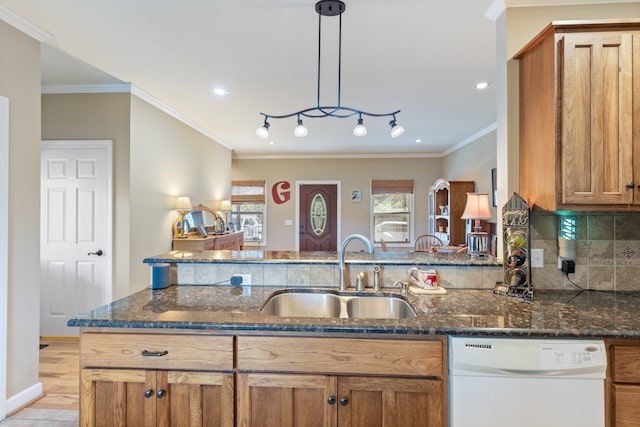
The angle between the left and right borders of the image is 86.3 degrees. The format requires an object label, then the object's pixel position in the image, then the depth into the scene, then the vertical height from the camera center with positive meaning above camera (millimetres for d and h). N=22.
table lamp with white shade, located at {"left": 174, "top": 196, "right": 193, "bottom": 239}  4363 +98
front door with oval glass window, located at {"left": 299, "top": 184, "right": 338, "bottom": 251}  7633 +39
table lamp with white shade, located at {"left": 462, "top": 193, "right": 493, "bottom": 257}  3972 +95
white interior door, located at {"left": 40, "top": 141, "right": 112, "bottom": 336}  3400 -148
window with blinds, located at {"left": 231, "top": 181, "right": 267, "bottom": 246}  7703 +174
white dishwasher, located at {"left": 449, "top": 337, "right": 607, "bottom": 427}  1307 -644
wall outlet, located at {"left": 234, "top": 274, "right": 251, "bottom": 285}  2102 -391
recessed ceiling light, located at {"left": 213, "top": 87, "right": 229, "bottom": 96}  3582 +1332
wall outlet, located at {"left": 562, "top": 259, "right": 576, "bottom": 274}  1955 -288
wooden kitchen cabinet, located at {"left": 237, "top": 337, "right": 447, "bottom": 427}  1361 -673
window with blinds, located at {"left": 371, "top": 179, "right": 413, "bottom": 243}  7535 -4
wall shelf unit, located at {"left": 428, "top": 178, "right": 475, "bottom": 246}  5590 +116
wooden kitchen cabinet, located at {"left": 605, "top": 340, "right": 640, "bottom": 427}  1313 -649
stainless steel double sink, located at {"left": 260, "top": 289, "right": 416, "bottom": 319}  1884 -499
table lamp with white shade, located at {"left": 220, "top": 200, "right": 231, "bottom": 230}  5934 +151
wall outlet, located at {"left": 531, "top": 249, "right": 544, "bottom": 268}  1994 -255
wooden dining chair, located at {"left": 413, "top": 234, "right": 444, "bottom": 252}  6051 -504
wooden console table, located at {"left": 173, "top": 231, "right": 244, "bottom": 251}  4339 -362
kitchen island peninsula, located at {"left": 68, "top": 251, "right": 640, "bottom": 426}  1361 -601
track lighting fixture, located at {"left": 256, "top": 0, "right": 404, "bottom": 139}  2074 +1284
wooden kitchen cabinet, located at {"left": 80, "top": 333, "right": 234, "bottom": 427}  1415 -689
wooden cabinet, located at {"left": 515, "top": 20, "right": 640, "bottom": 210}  1605 +484
